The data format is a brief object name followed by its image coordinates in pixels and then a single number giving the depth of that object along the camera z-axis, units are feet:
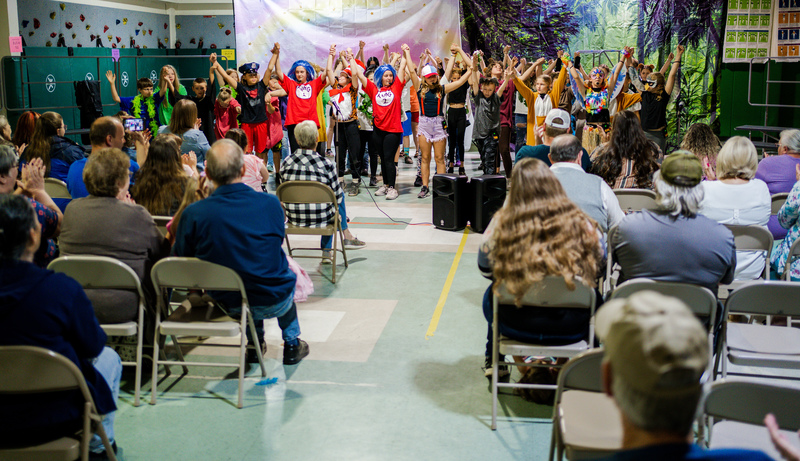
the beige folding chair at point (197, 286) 11.03
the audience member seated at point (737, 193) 13.32
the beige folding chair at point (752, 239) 12.55
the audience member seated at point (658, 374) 4.01
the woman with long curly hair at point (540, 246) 10.07
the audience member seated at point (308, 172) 18.19
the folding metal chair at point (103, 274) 10.49
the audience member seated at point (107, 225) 11.18
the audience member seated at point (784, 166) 16.96
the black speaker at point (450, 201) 23.21
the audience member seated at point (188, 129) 20.86
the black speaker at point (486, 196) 22.98
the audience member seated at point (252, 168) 18.56
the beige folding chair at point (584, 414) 7.27
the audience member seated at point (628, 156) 17.92
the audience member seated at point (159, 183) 14.83
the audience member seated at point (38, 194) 11.79
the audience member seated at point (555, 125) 16.72
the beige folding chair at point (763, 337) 9.66
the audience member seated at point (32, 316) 7.77
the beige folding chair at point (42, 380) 7.44
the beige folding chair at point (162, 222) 14.31
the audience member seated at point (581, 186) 12.88
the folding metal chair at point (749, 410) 6.47
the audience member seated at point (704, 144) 17.79
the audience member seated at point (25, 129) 20.27
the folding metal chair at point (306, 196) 17.88
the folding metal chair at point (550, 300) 10.11
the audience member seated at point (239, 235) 11.55
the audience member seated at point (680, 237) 10.18
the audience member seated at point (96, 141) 15.65
